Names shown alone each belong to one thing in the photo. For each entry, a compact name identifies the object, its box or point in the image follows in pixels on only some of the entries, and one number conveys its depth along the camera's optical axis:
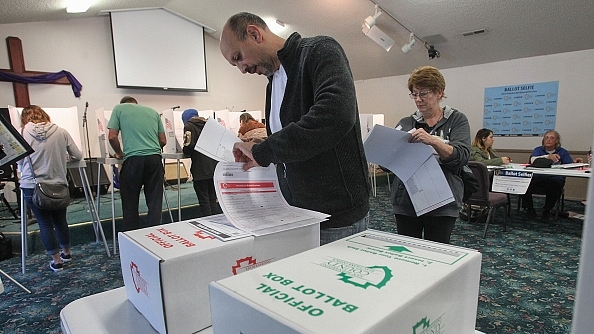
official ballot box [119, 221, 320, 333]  0.49
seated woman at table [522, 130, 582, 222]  3.61
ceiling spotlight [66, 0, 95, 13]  4.21
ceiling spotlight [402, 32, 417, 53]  4.78
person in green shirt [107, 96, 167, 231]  2.51
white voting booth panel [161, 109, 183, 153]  4.02
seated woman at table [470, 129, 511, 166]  3.57
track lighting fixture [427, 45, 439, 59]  4.99
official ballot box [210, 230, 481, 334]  0.32
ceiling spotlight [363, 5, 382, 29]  4.33
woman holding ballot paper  1.15
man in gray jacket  0.62
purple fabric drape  4.39
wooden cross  4.43
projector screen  5.23
